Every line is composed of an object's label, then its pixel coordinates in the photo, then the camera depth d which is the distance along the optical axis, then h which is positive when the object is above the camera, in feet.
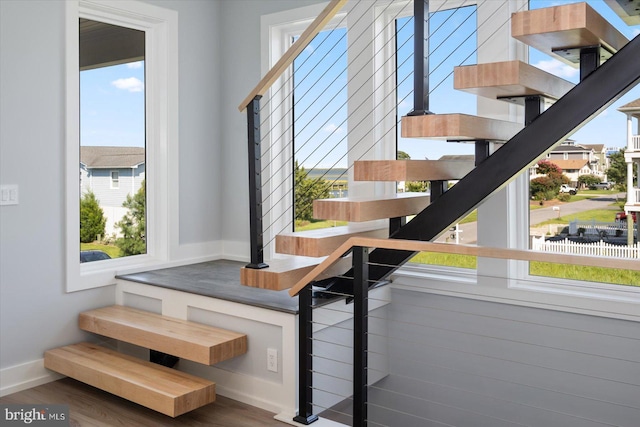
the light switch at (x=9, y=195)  11.19 +0.20
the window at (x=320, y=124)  13.37 +1.82
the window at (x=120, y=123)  12.32 +1.83
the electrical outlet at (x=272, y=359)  10.19 -2.61
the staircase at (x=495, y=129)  7.20 +0.98
